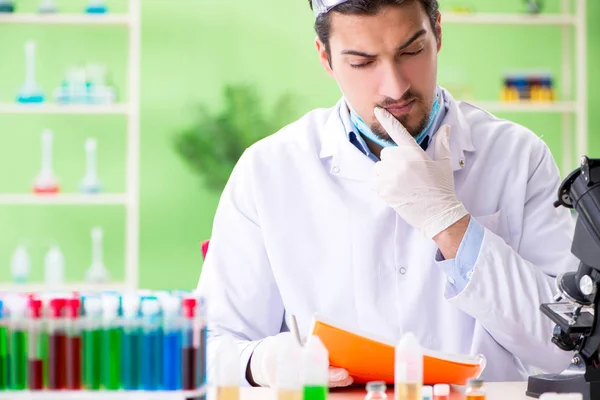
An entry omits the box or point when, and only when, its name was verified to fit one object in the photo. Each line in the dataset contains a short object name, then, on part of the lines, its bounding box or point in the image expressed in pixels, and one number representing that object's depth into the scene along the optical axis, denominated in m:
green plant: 3.51
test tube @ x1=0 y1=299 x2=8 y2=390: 1.54
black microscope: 1.67
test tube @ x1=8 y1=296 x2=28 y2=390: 1.54
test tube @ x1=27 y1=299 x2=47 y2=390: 1.54
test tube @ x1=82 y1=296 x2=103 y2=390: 1.54
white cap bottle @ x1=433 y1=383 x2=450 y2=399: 1.65
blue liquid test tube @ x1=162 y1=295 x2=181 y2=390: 1.54
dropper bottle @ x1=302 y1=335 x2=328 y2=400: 1.53
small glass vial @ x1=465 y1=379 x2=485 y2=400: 1.57
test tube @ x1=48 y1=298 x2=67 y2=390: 1.54
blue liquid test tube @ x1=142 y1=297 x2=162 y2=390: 1.54
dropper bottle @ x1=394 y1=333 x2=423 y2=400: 1.57
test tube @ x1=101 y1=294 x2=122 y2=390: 1.54
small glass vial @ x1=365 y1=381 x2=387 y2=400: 1.55
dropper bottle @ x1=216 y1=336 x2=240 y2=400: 1.56
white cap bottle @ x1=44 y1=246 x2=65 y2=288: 3.40
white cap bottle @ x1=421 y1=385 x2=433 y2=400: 1.64
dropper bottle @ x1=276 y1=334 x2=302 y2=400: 1.54
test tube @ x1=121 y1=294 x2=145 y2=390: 1.54
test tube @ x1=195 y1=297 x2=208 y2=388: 1.55
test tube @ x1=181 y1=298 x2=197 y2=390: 1.54
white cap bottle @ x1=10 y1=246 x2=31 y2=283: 3.40
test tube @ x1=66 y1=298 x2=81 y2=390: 1.54
